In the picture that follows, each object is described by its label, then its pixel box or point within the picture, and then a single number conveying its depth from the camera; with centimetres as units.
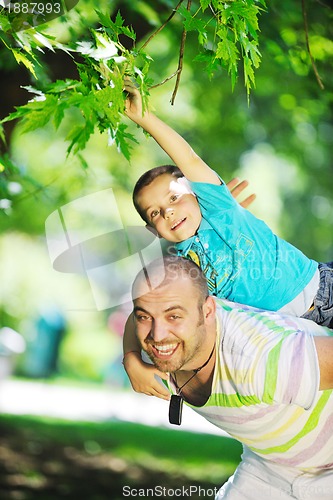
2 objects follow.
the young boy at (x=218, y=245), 508
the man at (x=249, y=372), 489
